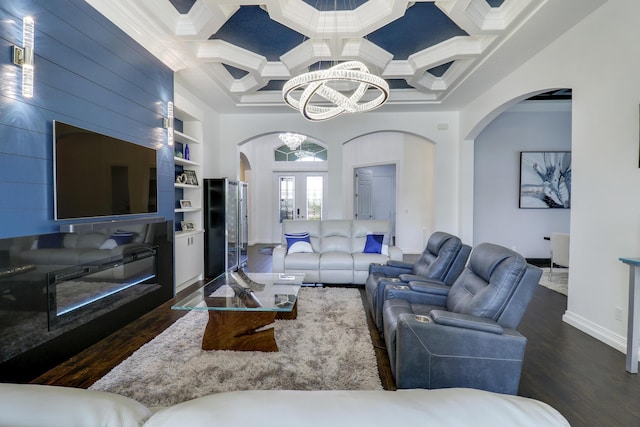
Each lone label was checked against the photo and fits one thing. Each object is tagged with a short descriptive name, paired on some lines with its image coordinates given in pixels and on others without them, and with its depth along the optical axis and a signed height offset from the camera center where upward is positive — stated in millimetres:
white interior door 9695 +451
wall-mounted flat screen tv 2402 +282
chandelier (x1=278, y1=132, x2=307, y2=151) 7527 +1654
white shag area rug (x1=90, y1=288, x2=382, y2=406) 2096 -1216
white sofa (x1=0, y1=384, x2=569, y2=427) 547 -378
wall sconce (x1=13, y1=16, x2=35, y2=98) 2096 +1019
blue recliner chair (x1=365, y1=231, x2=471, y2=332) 2822 -654
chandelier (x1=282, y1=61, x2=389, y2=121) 2613 +1117
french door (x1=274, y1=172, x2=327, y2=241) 9602 +396
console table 2287 -763
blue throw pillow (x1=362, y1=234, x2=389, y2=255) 4828 -594
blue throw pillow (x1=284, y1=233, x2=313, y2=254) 4848 -576
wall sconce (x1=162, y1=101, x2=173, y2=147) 3943 +1062
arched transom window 9531 +1597
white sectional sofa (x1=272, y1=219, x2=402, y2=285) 4562 -722
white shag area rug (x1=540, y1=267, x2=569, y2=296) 4534 -1171
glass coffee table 2547 -943
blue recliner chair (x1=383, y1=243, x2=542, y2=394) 1815 -786
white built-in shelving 4445 -12
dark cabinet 5289 -323
